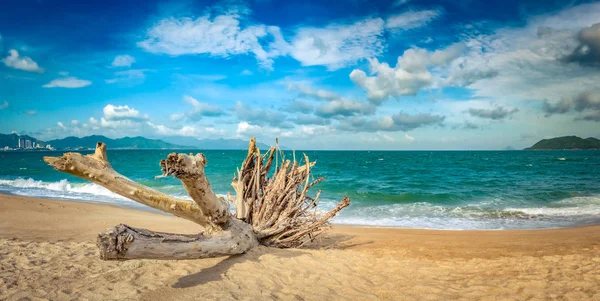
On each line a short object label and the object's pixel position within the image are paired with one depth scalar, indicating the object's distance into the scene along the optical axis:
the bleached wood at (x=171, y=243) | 3.54
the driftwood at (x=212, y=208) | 3.76
